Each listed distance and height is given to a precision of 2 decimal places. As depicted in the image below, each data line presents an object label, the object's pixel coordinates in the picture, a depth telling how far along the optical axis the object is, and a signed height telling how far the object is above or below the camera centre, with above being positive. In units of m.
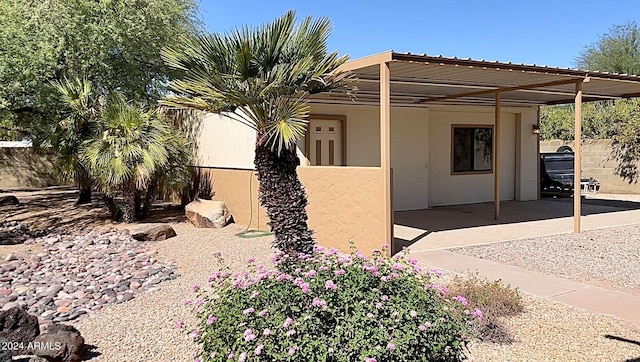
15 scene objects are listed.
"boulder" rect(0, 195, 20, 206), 14.45 -1.10
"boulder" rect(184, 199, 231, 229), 11.22 -1.19
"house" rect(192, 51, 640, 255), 7.82 +0.41
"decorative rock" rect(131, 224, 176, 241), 9.78 -1.38
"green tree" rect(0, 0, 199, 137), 10.29 +2.48
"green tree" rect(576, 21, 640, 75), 26.36 +5.53
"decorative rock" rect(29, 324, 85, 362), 4.02 -1.46
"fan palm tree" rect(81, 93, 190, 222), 10.72 +0.22
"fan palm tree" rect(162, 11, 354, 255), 6.55 +0.98
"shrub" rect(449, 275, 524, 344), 4.39 -1.41
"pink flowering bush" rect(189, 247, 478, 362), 2.74 -0.91
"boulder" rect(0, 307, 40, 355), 4.21 -1.36
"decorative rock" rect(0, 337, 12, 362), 3.63 -1.38
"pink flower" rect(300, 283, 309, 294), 2.97 -0.74
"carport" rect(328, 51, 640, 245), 7.41 +1.42
